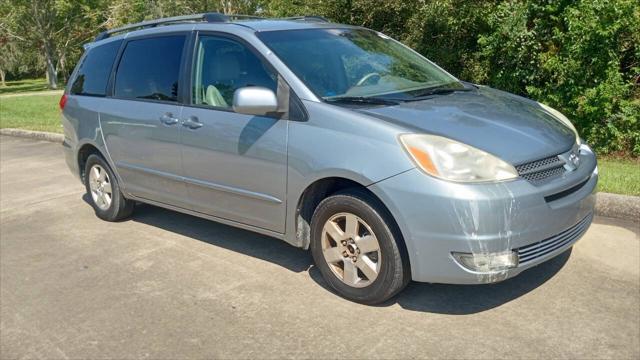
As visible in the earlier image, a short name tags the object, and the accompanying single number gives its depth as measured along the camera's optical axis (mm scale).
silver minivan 3400
